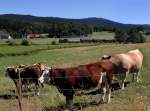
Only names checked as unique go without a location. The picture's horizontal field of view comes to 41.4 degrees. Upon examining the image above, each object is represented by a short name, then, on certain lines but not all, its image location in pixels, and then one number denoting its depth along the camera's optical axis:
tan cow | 8.82
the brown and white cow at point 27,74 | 8.31
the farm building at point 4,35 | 86.21
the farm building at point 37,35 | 83.89
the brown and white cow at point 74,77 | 6.41
